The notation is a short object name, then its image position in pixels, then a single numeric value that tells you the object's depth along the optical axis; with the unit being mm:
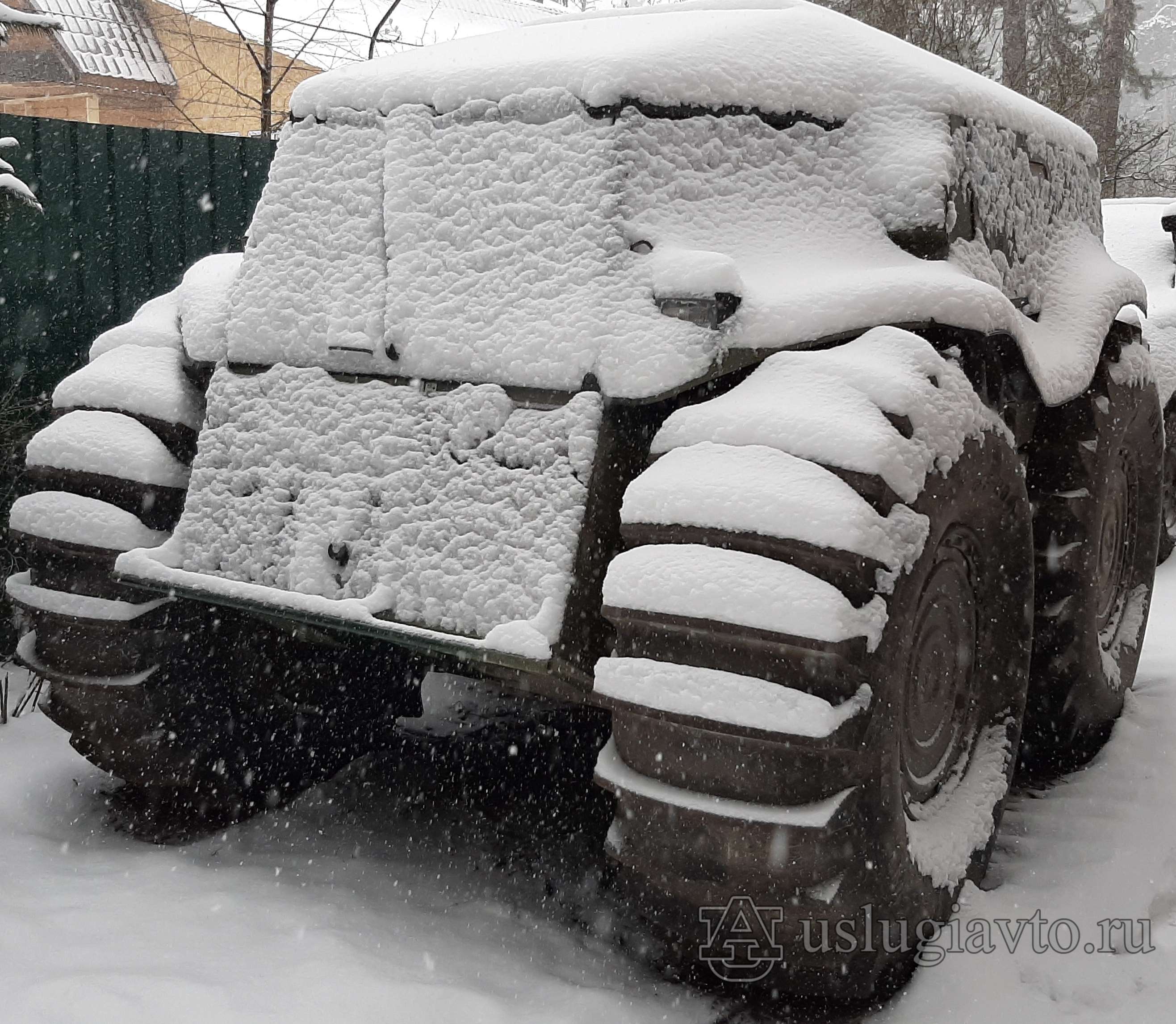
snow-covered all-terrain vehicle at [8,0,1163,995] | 1986
